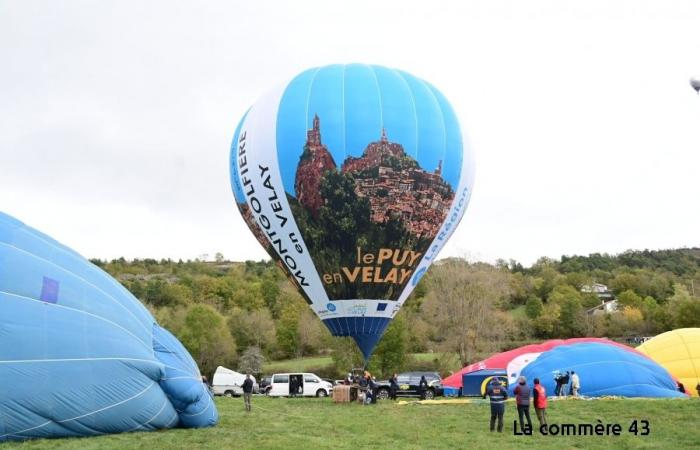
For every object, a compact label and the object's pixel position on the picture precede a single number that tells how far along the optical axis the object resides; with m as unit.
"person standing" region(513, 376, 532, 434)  13.46
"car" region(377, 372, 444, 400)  26.34
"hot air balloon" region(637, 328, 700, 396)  23.42
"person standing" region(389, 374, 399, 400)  25.28
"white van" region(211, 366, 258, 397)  35.34
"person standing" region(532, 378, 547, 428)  13.72
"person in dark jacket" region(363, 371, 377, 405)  22.47
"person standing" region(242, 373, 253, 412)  19.52
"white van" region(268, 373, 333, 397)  30.84
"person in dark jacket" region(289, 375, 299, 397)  30.91
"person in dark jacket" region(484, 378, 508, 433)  13.66
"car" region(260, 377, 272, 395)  32.47
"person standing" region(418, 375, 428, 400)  25.27
